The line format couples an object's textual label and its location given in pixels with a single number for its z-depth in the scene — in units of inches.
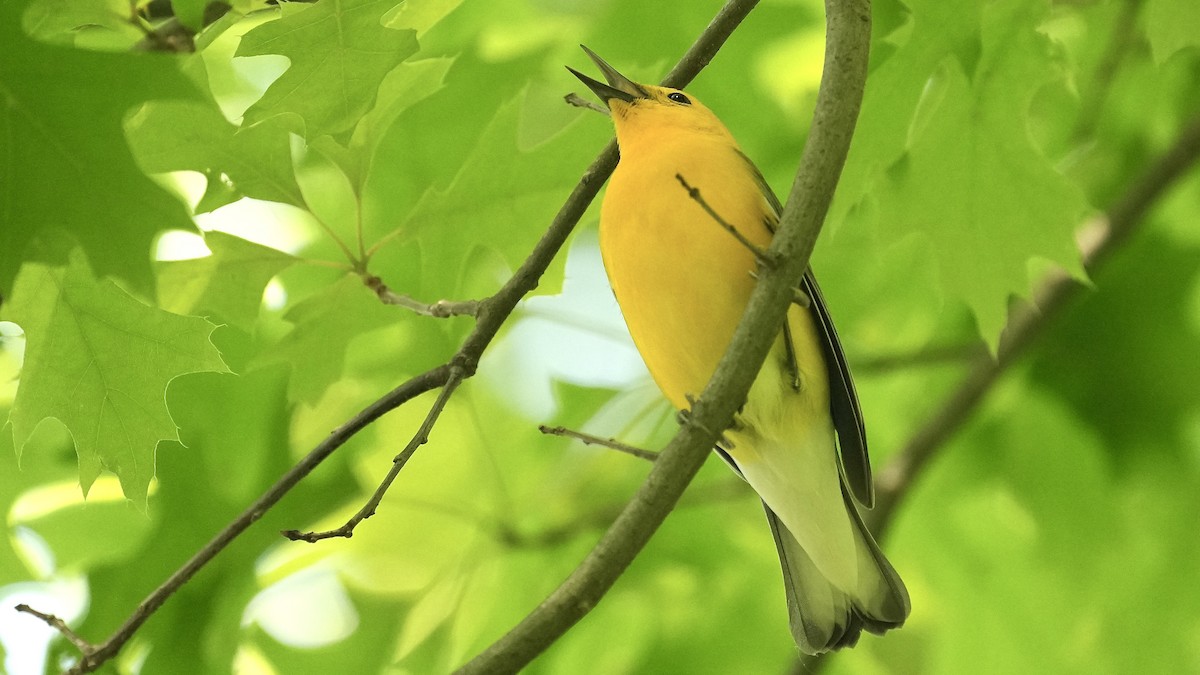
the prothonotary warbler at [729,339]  173.8
